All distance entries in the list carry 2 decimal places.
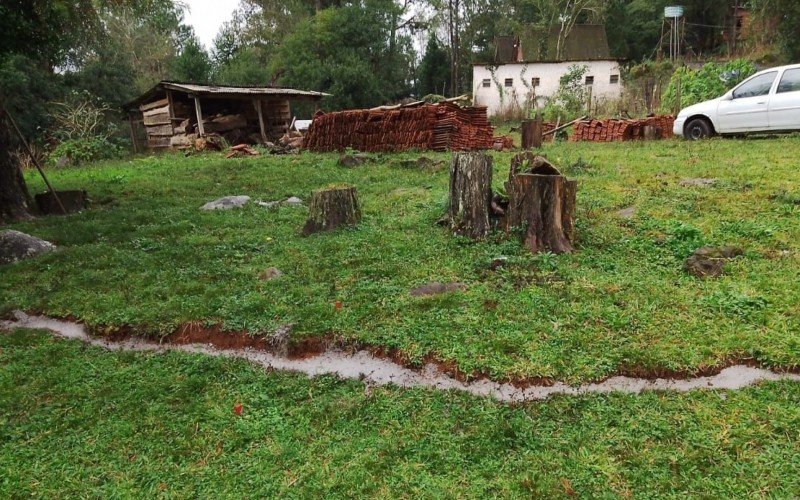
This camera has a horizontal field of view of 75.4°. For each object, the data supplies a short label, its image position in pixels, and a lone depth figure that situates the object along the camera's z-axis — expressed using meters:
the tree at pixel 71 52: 7.81
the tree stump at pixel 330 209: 6.04
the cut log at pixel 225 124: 19.17
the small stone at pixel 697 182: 7.18
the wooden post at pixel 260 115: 19.64
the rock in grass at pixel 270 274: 4.82
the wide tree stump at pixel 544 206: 4.79
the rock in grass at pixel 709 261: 4.21
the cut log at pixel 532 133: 13.39
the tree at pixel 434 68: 39.59
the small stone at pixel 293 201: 8.18
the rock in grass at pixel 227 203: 8.00
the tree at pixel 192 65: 30.95
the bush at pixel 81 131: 17.98
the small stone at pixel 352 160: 11.91
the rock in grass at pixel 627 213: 5.96
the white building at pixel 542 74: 28.88
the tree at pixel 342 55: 32.06
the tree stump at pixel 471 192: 5.32
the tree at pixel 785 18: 18.66
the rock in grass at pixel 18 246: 5.81
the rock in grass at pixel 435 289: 4.23
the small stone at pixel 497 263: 4.60
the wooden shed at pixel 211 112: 18.42
